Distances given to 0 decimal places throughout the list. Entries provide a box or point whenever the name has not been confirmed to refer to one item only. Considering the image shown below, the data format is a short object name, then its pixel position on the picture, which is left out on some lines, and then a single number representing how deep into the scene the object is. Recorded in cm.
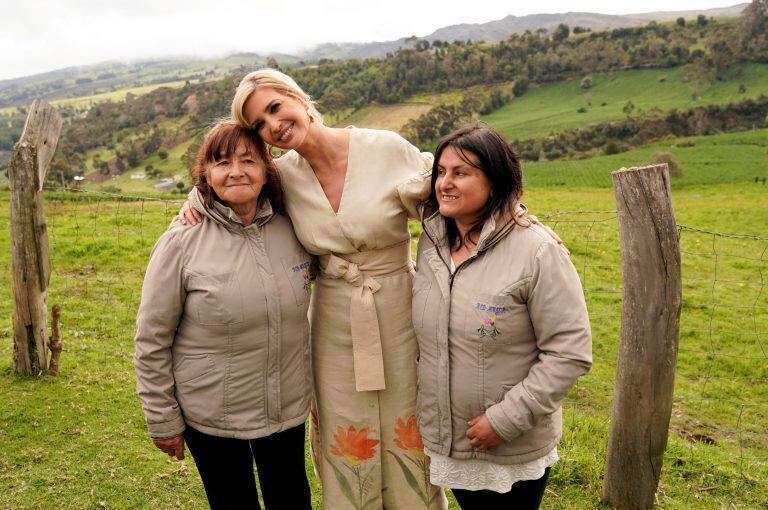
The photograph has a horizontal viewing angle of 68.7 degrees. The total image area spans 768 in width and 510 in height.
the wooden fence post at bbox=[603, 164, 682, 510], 288
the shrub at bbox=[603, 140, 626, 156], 4664
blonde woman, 267
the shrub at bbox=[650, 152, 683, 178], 3114
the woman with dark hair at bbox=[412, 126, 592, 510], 217
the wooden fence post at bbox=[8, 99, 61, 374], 479
